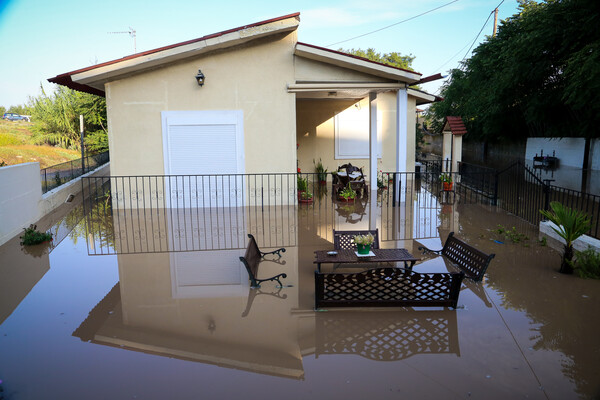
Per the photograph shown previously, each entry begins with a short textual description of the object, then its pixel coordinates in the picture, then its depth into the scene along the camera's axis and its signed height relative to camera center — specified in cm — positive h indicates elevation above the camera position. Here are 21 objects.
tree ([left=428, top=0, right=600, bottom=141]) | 1543 +301
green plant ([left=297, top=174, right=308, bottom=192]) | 1423 -122
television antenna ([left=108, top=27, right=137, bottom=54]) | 3155 +781
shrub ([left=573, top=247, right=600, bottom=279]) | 699 -188
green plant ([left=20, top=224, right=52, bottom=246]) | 928 -184
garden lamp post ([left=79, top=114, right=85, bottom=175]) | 1830 -77
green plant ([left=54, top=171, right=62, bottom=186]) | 1479 -106
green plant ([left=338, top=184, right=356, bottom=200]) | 1430 -153
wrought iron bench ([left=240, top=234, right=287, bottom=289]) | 652 -186
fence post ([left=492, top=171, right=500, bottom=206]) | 1323 -148
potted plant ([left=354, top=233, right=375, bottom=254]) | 696 -150
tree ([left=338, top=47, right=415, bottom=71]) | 4781 +914
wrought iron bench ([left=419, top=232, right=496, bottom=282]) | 670 -180
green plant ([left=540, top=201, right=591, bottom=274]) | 723 -136
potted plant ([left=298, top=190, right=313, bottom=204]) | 1385 -161
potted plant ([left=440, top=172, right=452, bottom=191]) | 1467 -122
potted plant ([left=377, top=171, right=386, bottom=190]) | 1663 -146
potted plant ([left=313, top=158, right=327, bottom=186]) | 1861 -124
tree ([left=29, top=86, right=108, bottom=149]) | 3062 +208
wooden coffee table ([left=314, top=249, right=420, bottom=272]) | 683 -171
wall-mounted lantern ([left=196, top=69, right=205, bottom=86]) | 1219 +180
